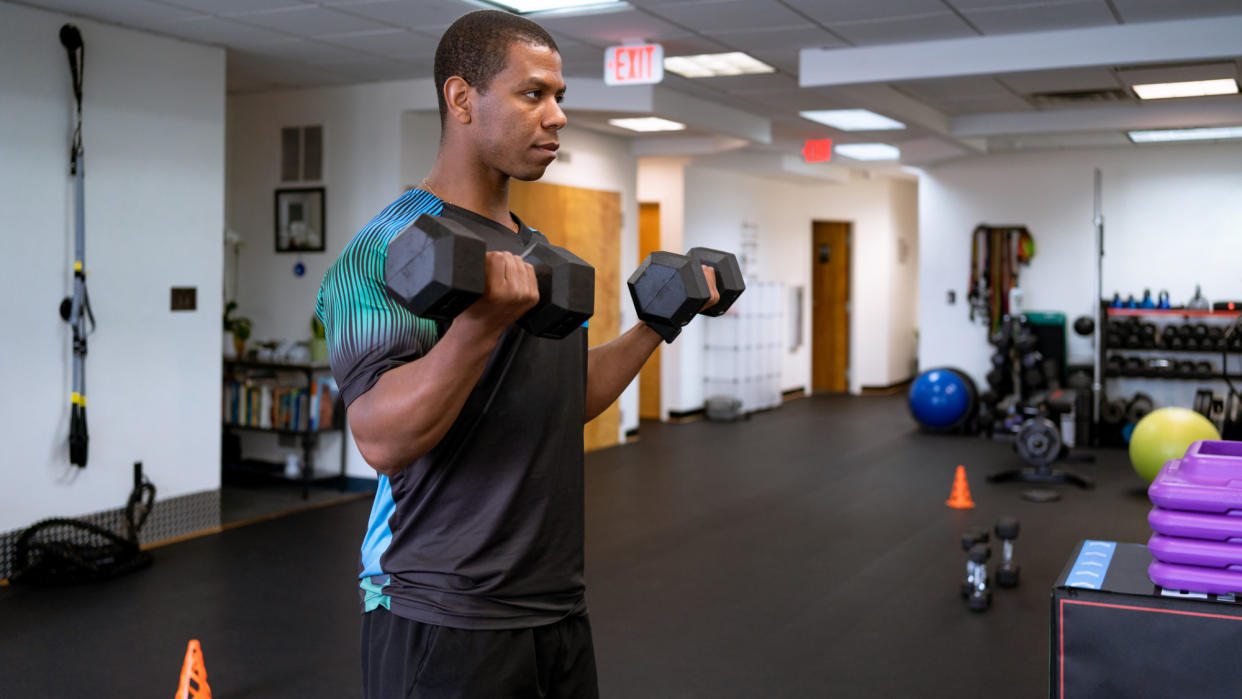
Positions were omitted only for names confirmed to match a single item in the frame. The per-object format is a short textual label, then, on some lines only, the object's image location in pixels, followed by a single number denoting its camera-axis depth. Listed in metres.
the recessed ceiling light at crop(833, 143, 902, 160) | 10.05
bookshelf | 6.64
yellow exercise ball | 6.55
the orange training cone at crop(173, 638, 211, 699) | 3.05
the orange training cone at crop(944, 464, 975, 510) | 6.60
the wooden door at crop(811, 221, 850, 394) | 13.62
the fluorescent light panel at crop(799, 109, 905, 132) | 8.06
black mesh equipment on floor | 4.74
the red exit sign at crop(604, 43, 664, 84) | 5.71
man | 1.20
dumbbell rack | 8.92
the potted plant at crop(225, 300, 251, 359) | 6.84
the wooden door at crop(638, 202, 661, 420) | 10.84
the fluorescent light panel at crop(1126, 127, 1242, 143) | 8.72
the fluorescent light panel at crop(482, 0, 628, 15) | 4.89
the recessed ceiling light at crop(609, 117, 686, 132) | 7.98
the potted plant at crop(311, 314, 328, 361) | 6.68
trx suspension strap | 5.00
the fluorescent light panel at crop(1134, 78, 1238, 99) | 7.02
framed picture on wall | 7.00
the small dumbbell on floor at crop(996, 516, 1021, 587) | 4.62
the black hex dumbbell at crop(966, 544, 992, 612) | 4.40
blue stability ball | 9.64
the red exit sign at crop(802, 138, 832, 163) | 9.22
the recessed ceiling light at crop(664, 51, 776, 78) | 6.21
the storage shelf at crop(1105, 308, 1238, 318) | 8.82
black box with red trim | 1.82
